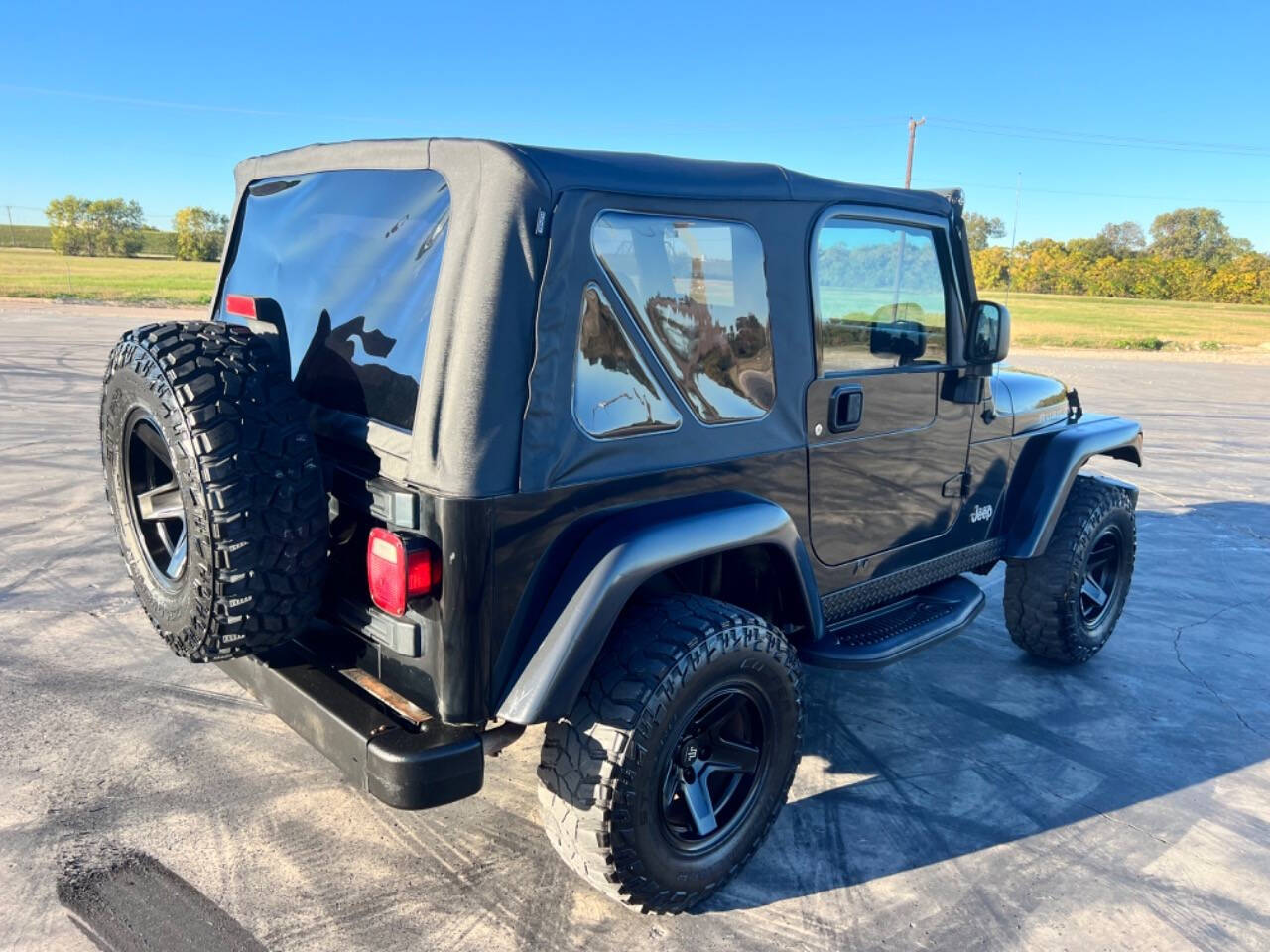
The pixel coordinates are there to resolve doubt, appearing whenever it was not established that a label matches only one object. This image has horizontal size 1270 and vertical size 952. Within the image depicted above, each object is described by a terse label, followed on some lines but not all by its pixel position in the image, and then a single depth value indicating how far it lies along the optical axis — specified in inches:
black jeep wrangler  86.9
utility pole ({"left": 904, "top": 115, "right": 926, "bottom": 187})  1326.8
